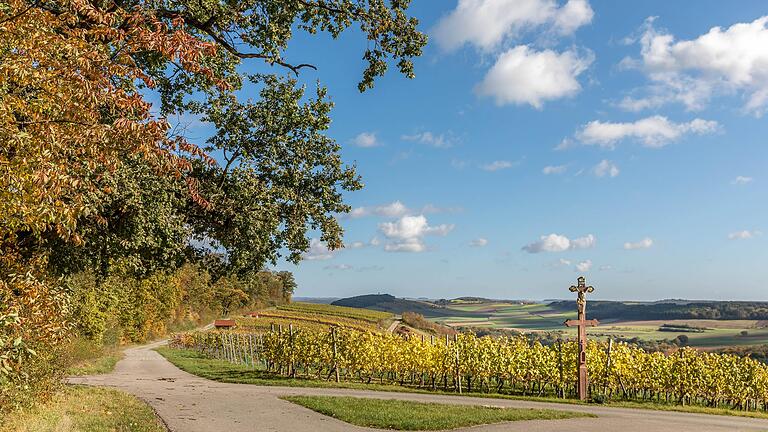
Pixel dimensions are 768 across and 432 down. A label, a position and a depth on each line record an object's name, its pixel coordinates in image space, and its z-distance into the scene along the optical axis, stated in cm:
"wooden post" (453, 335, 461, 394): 2398
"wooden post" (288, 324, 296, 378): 2732
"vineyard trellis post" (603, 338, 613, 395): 2305
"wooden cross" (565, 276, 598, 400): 2123
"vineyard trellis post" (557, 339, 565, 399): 2311
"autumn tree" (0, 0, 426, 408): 614
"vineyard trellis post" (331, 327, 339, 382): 2598
